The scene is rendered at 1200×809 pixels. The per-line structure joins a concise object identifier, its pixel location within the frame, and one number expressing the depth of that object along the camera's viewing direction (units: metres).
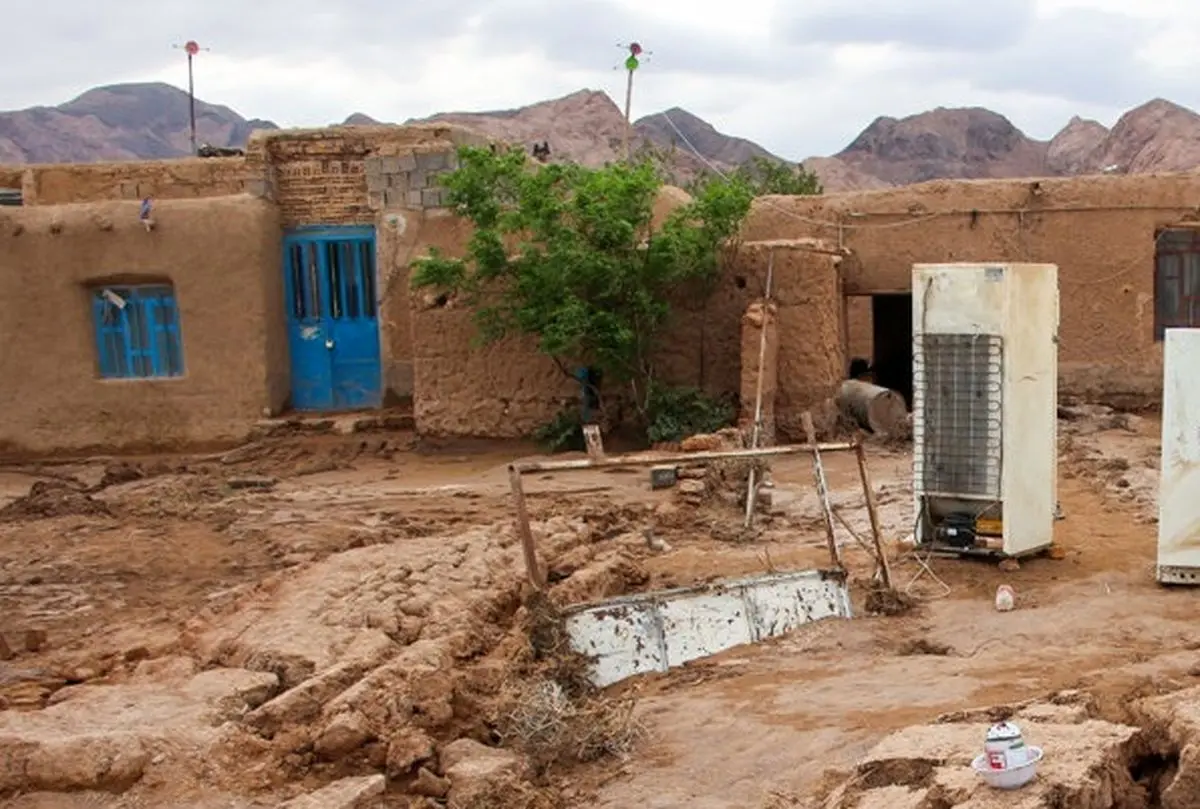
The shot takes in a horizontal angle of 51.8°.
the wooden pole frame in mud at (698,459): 5.84
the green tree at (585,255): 12.14
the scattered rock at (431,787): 4.52
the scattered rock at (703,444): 10.44
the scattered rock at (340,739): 4.74
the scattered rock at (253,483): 12.03
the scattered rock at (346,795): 4.26
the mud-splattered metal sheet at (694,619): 6.09
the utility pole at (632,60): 21.64
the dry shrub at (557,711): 5.02
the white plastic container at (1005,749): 3.12
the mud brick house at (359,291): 13.48
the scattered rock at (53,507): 10.95
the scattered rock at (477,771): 4.48
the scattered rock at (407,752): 4.69
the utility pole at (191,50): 22.84
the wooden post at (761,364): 10.70
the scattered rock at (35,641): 6.45
